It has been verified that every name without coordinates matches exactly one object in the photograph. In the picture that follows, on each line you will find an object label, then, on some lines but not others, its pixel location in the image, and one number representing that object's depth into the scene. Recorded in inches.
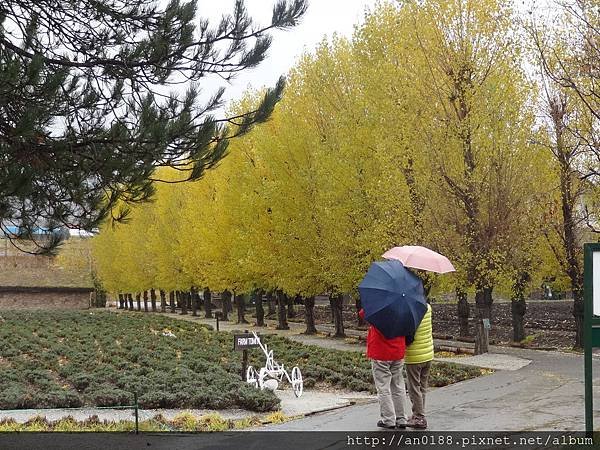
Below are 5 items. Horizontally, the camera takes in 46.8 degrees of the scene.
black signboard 443.5
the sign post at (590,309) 265.0
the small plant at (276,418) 350.0
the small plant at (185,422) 326.8
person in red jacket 288.4
